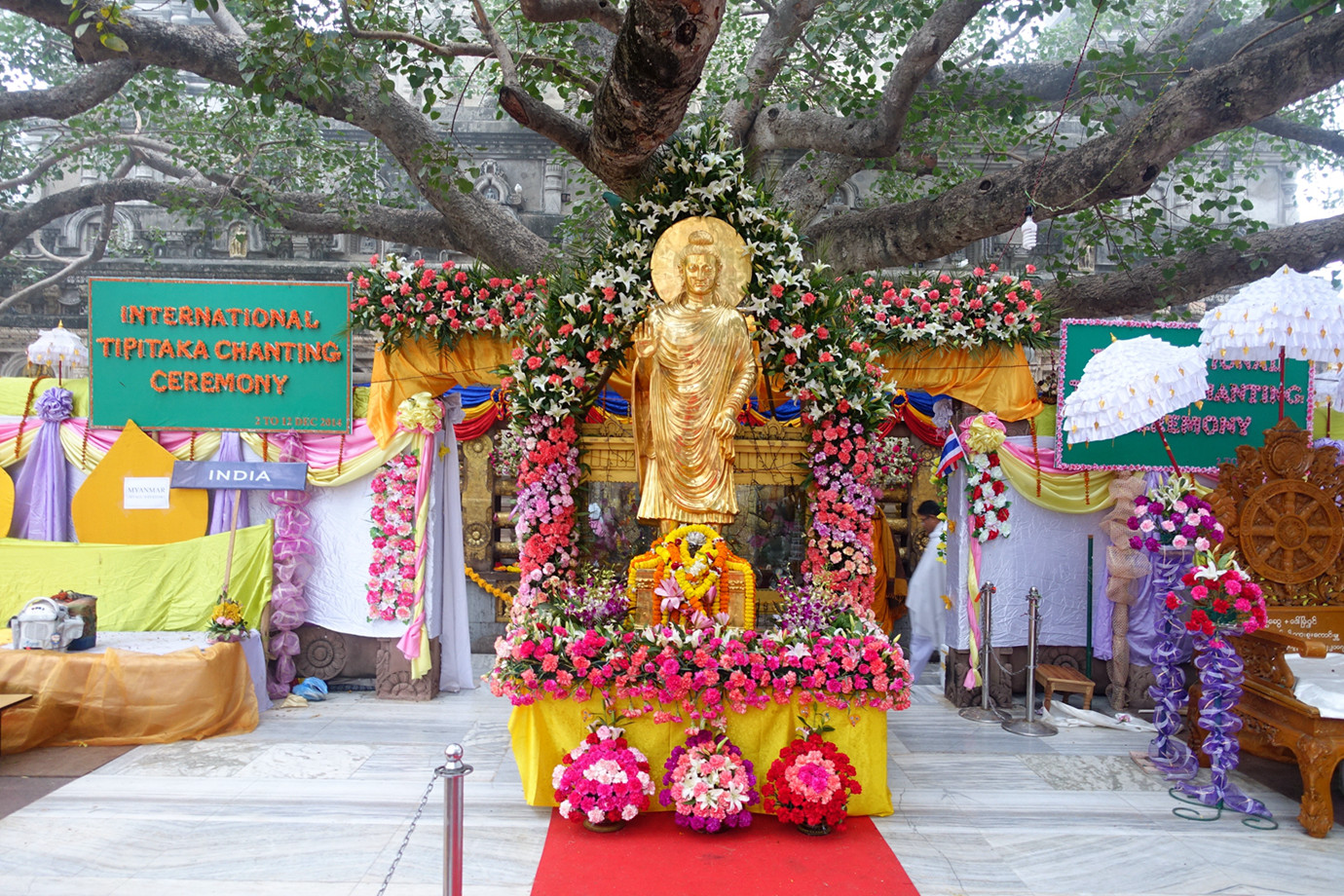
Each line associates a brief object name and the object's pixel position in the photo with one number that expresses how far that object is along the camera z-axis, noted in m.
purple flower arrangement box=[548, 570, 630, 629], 5.20
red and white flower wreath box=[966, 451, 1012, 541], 6.77
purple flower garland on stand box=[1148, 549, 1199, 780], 5.33
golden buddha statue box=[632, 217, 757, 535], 5.35
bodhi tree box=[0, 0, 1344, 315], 5.15
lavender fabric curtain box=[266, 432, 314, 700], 6.76
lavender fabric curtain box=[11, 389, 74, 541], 6.79
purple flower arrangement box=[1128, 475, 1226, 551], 5.11
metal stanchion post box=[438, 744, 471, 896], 3.11
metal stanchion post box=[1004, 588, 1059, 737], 6.24
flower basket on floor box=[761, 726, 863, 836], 4.20
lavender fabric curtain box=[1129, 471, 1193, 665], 6.76
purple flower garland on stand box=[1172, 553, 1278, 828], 4.86
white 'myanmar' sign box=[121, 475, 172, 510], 6.78
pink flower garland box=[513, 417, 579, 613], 5.48
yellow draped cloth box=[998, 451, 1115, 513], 6.88
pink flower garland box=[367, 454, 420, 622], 6.79
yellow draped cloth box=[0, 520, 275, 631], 6.47
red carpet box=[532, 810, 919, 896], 3.78
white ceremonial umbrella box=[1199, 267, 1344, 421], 4.67
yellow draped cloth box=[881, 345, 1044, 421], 6.28
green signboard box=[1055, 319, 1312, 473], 6.67
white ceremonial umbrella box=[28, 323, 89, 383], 6.86
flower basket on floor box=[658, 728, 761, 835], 4.18
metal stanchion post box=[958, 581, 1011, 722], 6.63
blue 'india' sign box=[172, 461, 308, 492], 6.71
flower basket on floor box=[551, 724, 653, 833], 4.18
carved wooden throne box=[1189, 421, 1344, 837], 5.27
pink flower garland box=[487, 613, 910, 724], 4.45
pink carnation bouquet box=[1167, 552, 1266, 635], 4.86
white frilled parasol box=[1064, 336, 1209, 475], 4.97
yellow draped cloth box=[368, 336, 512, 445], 6.25
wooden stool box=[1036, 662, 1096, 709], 6.50
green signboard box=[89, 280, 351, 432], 6.72
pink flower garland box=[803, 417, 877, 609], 5.43
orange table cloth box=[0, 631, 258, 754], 5.31
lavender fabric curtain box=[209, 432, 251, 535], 6.83
